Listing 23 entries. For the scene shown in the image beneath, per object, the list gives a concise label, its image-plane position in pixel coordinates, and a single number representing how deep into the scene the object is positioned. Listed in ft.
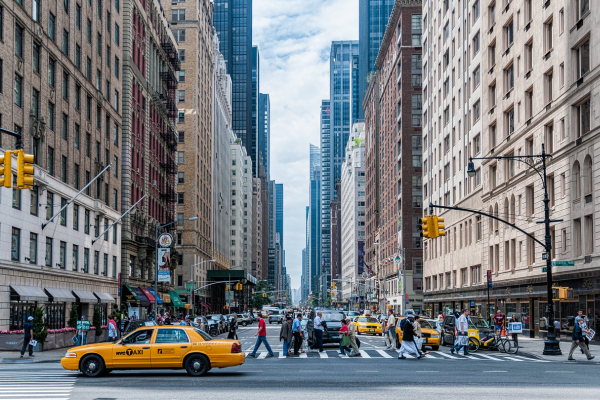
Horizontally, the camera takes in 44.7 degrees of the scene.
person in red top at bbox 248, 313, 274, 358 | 101.63
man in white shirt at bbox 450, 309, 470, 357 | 104.47
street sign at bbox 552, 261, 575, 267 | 114.32
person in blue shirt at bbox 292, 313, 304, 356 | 106.32
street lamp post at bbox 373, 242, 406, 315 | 298.84
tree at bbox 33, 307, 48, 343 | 115.65
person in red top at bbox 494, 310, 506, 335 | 136.67
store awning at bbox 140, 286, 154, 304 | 231.09
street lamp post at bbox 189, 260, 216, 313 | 315.04
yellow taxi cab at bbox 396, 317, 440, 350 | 119.17
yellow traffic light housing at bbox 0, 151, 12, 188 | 61.47
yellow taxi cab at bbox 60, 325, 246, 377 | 70.85
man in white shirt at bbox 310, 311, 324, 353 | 113.91
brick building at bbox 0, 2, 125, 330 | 128.16
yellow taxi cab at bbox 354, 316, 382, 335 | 191.93
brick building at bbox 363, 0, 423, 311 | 342.64
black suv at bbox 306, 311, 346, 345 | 124.14
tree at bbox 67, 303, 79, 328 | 138.62
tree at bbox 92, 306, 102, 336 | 148.04
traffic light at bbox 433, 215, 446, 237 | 113.92
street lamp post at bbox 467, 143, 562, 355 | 104.37
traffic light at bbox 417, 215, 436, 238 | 114.11
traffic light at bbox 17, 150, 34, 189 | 61.31
